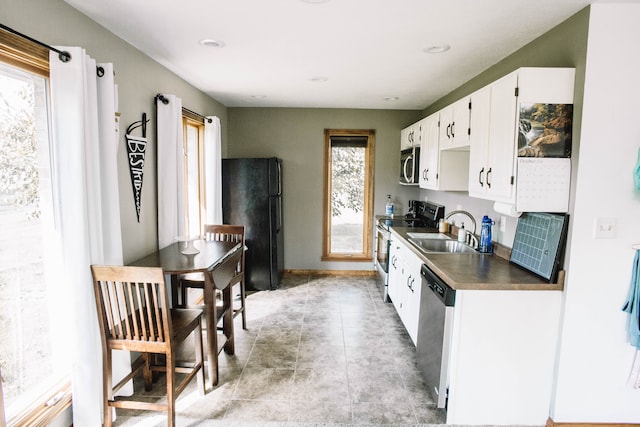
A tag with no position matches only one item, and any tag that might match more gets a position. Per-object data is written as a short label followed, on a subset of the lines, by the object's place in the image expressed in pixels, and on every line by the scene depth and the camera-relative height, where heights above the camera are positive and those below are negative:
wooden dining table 2.39 -0.67
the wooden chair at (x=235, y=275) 3.03 -0.87
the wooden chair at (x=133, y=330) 1.87 -0.88
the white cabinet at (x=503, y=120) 1.97 +0.42
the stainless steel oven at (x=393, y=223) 4.11 -0.52
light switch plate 1.93 -0.24
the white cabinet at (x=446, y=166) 3.41 +0.16
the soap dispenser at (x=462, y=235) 3.24 -0.50
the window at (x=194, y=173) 3.87 +0.07
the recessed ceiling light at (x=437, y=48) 2.53 +1.00
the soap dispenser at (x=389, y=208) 4.93 -0.38
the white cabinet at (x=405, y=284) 2.87 -0.96
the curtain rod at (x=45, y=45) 1.53 +0.65
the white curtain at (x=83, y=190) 1.82 -0.07
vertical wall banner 2.56 +0.16
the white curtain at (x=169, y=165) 2.91 +0.11
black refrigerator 4.38 -0.37
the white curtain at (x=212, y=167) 4.02 +0.14
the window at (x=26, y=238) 1.72 -0.32
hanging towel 1.91 -0.68
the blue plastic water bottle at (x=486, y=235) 2.80 -0.43
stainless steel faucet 3.09 -0.50
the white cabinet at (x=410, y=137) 4.21 +0.59
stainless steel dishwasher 2.10 -0.98
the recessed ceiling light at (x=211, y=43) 2.50 +1.00
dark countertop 2.01 -0.58
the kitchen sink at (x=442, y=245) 3.18 -0.60
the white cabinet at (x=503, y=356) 2.04 -1.03
